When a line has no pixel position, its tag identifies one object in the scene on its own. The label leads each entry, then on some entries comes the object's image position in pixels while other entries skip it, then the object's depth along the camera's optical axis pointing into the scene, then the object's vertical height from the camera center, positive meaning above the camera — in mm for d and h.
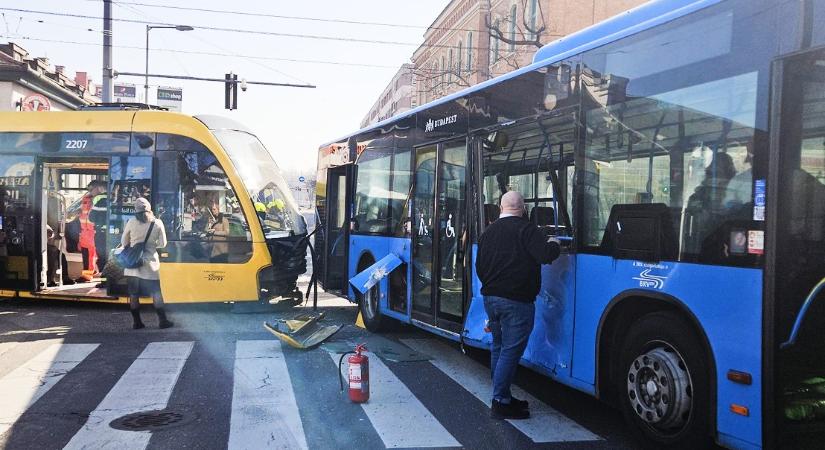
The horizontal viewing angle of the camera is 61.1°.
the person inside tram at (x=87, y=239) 13352 -643
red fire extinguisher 6113 -1414
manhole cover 5414 -1693
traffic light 24734 +4184
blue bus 3990 +117
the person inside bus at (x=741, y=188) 4141 +230
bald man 5742 -586
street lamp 25166 +6461
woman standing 9867 -773
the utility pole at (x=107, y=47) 19734 +4553
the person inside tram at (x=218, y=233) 11000 -362
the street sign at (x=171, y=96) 35875 +5768
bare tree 31141 +8761
